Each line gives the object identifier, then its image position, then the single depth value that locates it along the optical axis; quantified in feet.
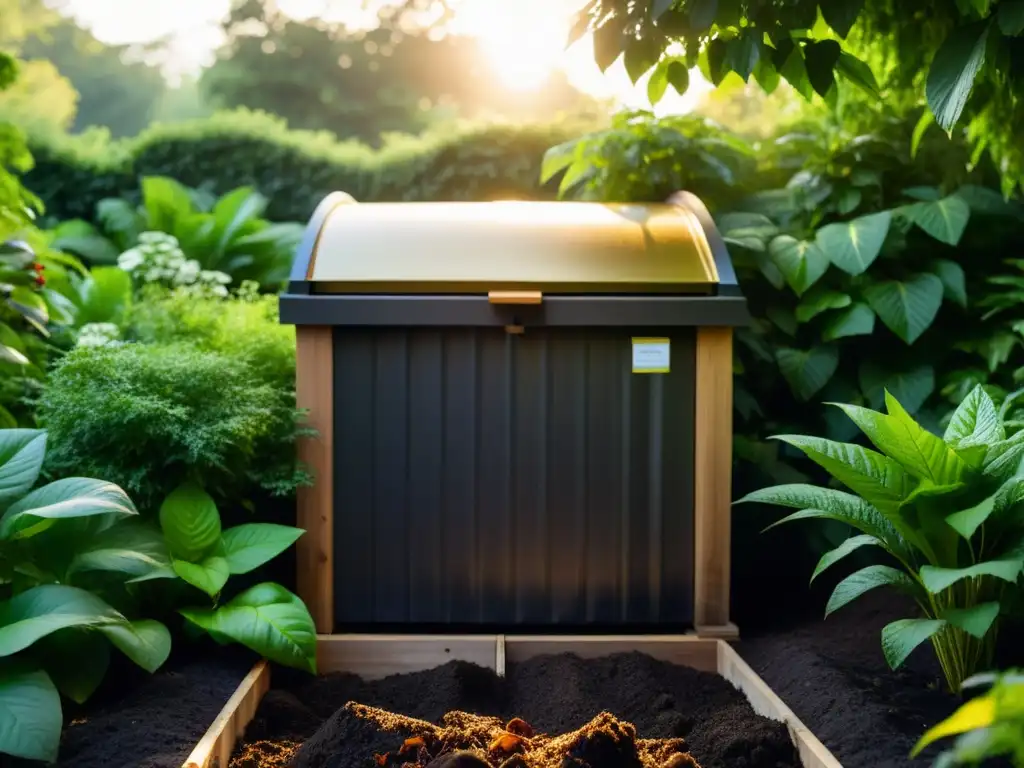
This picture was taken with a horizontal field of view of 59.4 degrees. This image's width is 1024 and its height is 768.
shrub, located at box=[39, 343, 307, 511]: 9.12
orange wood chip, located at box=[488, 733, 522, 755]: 6.85
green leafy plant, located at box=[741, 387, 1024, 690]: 7.25
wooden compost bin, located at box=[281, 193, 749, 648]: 10.16
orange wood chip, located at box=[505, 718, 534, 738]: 7.50
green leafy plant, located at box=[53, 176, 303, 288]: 18.38
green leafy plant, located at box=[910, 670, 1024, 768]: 3.43
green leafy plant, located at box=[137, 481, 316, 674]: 8.54
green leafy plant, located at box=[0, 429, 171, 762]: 6.40
